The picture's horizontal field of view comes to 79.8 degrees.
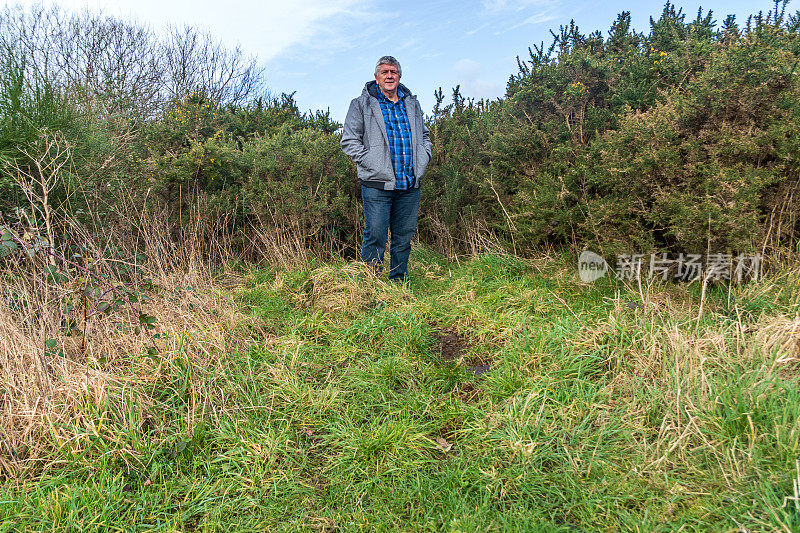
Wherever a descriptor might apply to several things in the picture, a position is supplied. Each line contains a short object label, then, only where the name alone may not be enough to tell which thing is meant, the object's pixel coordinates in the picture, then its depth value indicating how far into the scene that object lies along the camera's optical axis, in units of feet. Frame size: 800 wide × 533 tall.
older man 14.70
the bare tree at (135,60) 58.70
